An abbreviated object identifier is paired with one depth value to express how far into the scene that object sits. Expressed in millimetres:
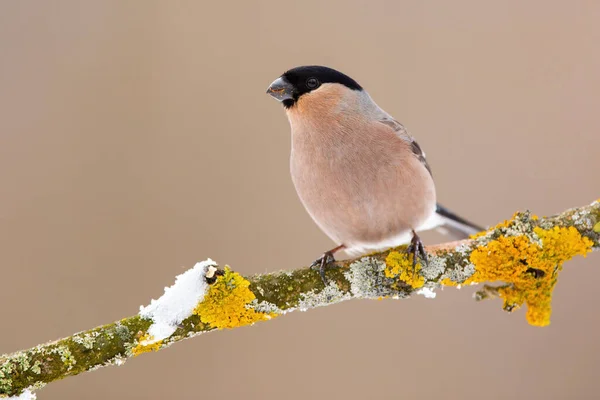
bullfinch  4922
